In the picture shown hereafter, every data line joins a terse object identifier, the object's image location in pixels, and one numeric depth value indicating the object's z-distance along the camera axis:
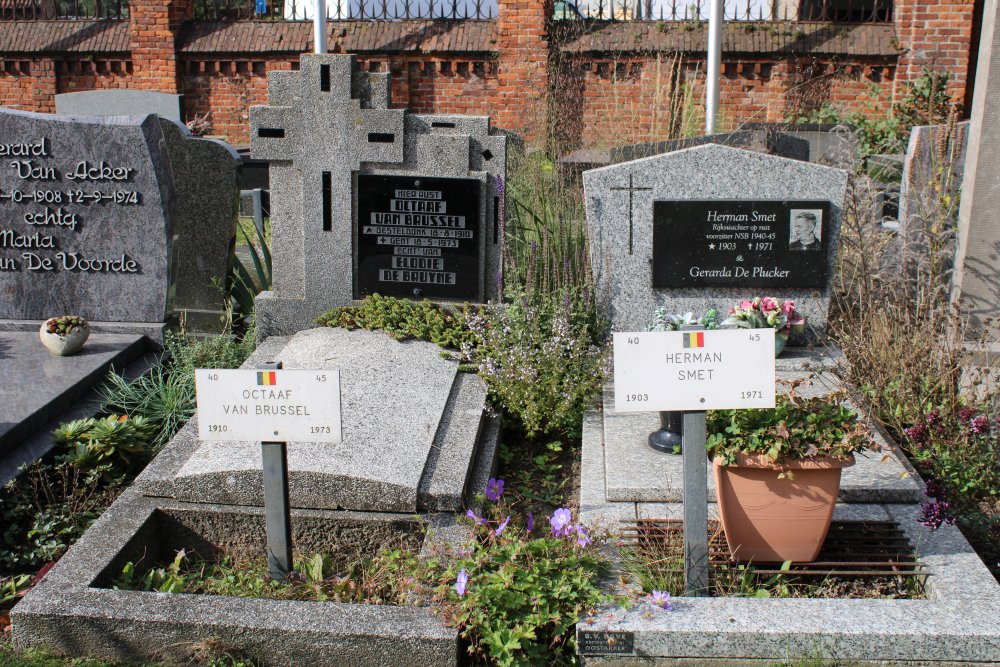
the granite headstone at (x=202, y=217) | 6.52
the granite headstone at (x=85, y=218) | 5.84
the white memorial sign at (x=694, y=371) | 3.18
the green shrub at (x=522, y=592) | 3.14
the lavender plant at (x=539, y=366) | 4.97
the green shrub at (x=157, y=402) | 5.00
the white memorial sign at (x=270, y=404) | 3.34
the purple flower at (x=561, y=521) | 3.43
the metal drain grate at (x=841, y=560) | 3.45
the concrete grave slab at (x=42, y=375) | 4.64
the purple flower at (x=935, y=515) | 3.59
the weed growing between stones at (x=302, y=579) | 3.58
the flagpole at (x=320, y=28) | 12.88
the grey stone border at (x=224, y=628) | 3.20
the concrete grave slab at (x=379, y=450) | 3.98
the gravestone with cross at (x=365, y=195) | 5.77
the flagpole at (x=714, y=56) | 12.05
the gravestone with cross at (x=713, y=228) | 5.70
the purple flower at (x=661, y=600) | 3.19
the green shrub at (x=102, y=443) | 4.55
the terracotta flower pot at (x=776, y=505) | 3.37
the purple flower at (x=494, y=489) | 3.78
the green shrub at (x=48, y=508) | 4.05
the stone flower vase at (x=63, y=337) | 5.50
